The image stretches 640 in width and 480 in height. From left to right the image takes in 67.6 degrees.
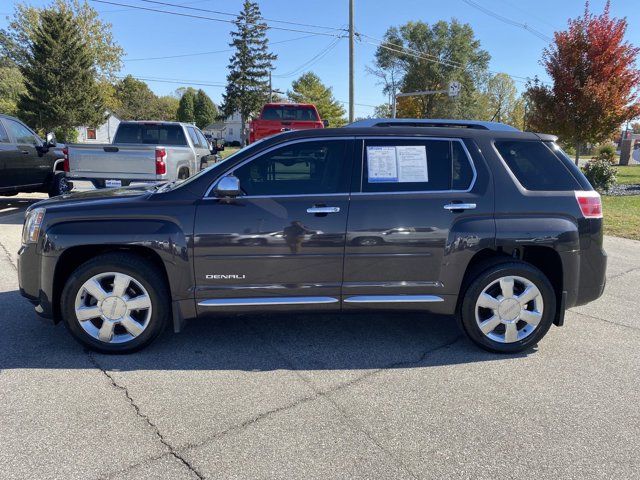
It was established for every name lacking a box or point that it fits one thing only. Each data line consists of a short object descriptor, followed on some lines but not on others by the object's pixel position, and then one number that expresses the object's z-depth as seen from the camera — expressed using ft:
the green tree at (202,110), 328.08
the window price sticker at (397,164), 12.55
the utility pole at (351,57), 70.79
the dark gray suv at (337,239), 11.93
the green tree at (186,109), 318.04
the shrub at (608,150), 98.96
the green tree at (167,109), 255.09
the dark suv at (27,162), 32.24
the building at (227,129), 331.16
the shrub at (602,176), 49.47
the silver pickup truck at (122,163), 27.86
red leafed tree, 45.68
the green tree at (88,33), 155.43
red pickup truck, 47.80
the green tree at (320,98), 216.74
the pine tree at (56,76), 126.93
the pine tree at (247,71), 210.79
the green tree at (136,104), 228.84
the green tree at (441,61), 169.17
